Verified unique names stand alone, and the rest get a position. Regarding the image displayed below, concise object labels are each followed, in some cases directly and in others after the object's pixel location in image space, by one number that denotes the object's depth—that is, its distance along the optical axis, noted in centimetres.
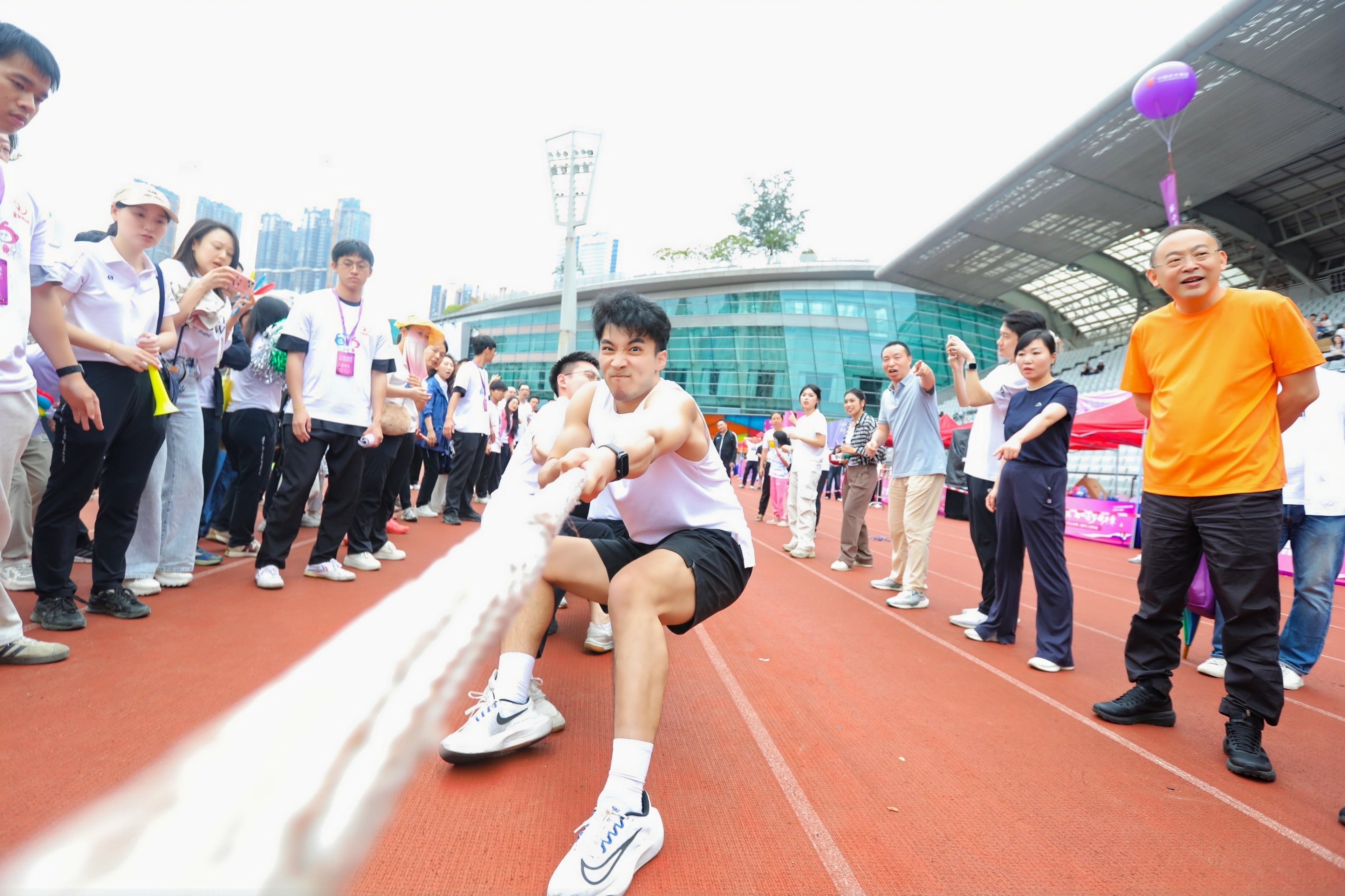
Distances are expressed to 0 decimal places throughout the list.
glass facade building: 3916
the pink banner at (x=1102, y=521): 1130
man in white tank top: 171
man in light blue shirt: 509
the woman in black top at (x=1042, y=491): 367
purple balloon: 915
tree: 4409
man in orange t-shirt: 254
